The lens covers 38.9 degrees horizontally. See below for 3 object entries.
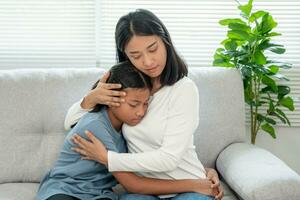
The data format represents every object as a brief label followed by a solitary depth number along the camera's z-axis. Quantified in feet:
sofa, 6.49
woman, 5.19
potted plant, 7.45
